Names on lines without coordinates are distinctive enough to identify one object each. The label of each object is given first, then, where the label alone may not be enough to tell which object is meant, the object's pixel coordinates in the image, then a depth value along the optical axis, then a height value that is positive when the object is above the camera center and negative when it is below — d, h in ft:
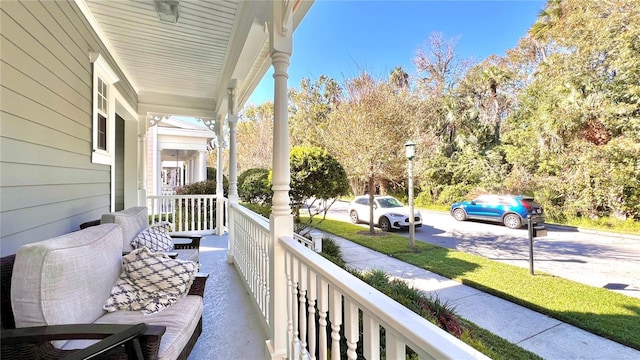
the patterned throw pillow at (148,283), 5.46 -2.11
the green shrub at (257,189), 22.98 -0.36
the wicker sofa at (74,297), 4.02 -1.82
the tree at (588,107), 20.49 +7.05
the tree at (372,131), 24.81 +4.98
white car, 28.27 -3.01
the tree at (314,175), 18.85 +0.66
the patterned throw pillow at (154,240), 8.43 -1.80
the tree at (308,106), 45.19 +15.36
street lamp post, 20.74 +0.20
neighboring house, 28.86 +4.84
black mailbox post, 15.56 -2.73
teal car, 27.84 -2.68
